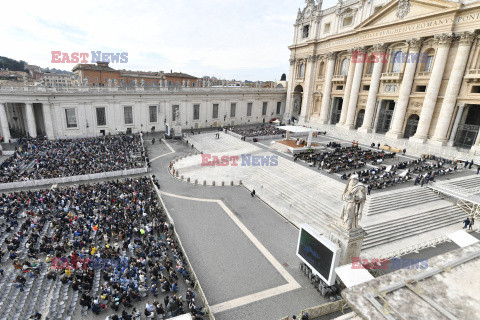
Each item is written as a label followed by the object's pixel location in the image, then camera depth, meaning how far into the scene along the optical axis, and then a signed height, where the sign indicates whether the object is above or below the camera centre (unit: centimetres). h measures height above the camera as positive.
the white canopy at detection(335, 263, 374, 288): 1117 -779
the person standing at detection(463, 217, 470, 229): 1850 -822
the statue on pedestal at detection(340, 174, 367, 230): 1183 -478
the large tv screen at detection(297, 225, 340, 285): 1217 -776
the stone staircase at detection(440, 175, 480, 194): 2266 -676
